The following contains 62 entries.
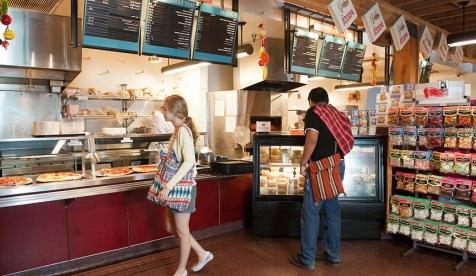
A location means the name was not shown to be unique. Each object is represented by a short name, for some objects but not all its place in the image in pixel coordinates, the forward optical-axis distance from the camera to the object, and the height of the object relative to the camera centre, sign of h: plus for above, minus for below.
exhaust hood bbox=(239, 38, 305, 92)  6.25 +0.97
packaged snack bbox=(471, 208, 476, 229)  3.54 -0.90
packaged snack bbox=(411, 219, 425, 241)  3.89 -1.12
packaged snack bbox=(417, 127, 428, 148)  3.92 -0.11
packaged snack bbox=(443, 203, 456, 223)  3.69 -0.89
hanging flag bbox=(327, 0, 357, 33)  4.00 +1.29
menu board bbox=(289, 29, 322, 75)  5.42 +1.14
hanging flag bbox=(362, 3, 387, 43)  4.56 +1.34
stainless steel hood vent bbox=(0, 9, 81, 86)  4.86 +1.06
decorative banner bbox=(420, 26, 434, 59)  5.93 +1.41
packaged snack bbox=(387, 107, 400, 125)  4.18 +0.13
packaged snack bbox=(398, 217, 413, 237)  3.99 -1.12
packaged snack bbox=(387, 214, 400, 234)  4.09 -1.11
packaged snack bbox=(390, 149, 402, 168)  4.12 -0.36
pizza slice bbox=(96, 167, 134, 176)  3.79 -0.50
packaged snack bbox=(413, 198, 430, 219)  3.86 -0.88
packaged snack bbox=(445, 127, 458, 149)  3.71 -0.11
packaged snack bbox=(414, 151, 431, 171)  3.90 -0.36
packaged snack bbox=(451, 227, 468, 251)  3.59 -1.12
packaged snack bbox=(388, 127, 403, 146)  4.11 -0.11
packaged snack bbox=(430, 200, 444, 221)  3.78 -0.88
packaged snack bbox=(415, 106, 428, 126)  3.93 +0.12
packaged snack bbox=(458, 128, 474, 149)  3.61 -0.11
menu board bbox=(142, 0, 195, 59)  3.68 +1.03
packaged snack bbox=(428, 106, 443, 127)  3.83 +0.12
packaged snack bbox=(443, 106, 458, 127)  3.70 +0.12
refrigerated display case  4.37 -0.78
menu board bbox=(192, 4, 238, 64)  4.07 +1.06
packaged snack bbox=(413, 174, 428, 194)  3.88 -0.62
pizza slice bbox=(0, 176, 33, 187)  3.23 -0.52
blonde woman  2.99 -0.42
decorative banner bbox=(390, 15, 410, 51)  5.21 +1.38
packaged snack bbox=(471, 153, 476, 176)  3.55 -0.38
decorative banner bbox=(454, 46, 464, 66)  7.59 +1.53
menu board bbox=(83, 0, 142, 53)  3.32 +0.96
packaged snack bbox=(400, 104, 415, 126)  4.04 +0.13
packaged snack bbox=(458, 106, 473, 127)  3.60 +0.12
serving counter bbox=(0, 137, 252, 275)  3.15 -0.96
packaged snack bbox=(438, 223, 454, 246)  3.68 -1.11
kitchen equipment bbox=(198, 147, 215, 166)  4.81 -0.42
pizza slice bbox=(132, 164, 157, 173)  4.06 -0.50
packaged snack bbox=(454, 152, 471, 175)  3.60 -0.36
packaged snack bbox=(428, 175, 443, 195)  3.79 -0.61
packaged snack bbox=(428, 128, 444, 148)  3.82 -0.11
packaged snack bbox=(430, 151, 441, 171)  3.82 -0.37
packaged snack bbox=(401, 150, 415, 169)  4.00 -0.36
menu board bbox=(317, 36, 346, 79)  5.76 +1.13
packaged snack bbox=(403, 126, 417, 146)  4.00 -0.10
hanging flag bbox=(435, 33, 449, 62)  6.70 +1.50
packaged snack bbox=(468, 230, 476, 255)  3.53 -1.13
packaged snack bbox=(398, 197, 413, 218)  3.97 -0.90
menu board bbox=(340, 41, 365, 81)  6.11 +1.12
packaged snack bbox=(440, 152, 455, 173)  3.69 -0.36
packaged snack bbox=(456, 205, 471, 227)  3.59 -0.89
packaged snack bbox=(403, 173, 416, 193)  4.02 -0.62
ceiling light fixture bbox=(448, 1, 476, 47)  5.89 +1.49
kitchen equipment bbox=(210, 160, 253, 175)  4.44 -0.52
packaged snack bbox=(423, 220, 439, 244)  3.79 -1.12
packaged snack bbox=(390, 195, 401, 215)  4.08 -0.88
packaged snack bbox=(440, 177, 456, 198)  3.68 -0.62
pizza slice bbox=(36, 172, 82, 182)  3.43 -0.51
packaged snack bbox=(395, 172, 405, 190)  4.11 -0.61
